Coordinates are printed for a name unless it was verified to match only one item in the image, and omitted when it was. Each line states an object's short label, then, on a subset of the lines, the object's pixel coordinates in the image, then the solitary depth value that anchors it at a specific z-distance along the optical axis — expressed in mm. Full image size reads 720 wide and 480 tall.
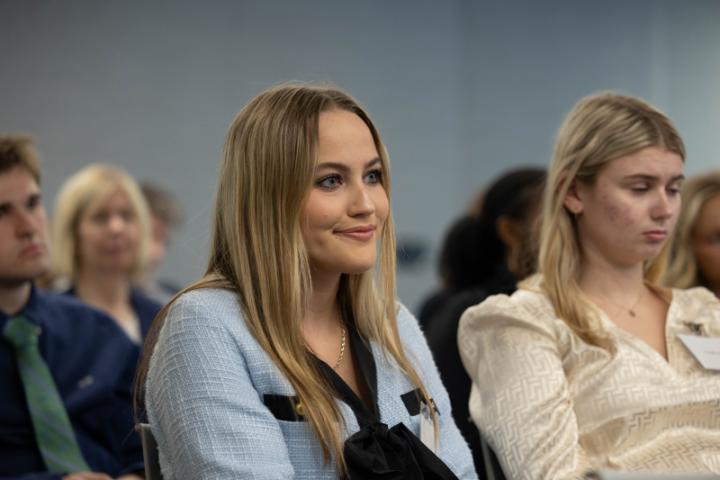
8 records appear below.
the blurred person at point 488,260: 6398
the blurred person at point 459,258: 8508
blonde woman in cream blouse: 4660
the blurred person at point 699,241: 6738
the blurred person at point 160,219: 12594
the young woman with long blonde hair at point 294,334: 3746
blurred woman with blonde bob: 9555
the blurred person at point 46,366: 5855
